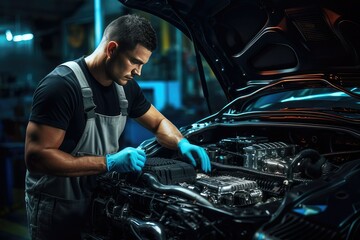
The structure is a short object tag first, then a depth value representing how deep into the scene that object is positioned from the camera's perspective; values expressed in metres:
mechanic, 2.14
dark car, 1.63
